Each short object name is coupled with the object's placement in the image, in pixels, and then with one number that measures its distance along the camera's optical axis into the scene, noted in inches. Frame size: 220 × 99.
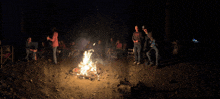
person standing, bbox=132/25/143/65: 301.7
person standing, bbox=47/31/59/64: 299.8
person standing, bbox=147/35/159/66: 281.1
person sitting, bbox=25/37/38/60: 319.3
